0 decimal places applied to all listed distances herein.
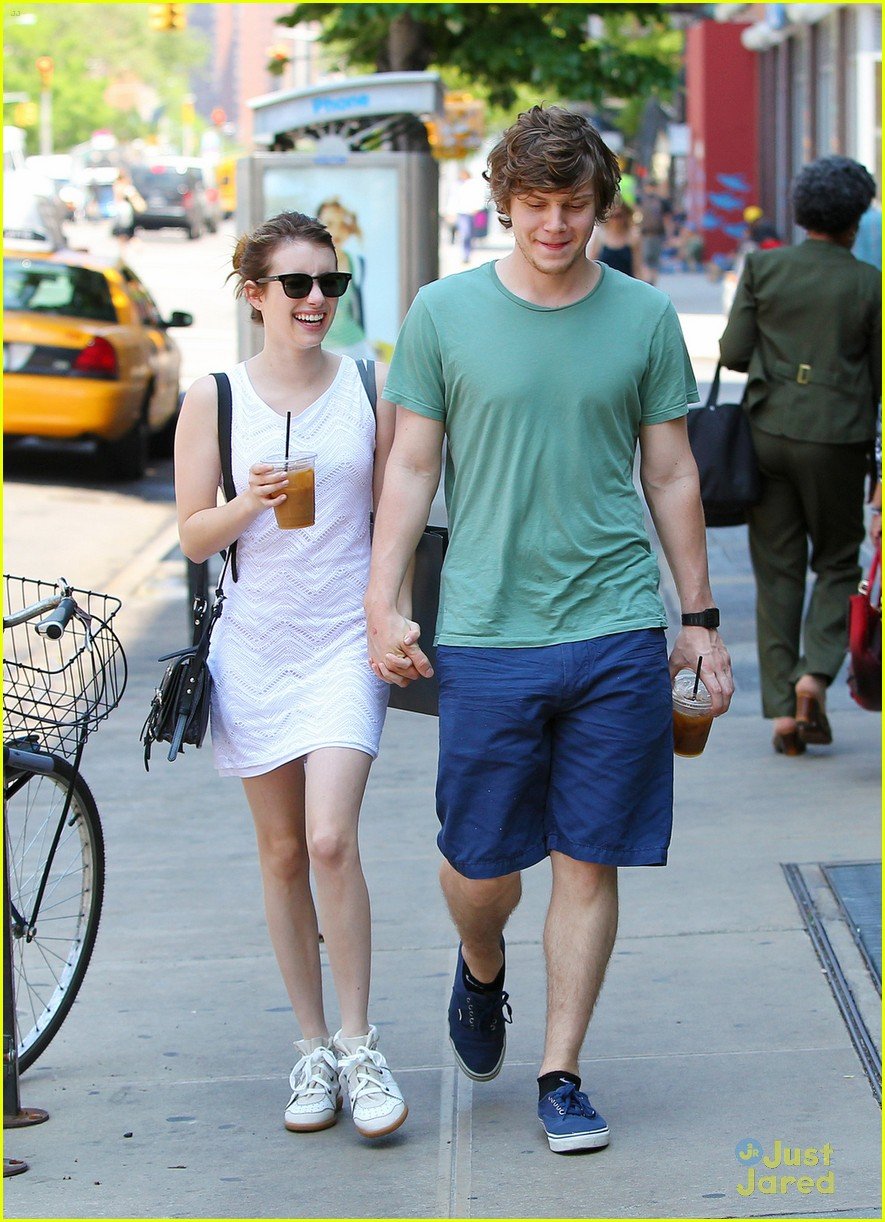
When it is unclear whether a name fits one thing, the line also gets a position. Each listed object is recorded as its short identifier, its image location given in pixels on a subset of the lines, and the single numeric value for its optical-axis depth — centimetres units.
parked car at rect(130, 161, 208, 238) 5281
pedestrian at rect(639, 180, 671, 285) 3195
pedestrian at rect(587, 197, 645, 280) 1448
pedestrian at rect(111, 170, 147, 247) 4241
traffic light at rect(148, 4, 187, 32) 2555
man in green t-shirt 365
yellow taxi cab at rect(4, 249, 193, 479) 1417
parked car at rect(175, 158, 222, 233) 5750
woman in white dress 387
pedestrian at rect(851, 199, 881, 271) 830
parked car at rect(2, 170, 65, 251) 2853
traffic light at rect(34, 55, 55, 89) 4925
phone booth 1096
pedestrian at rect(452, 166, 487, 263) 3981
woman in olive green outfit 646
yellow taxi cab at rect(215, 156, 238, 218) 5836
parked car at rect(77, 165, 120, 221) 6594
